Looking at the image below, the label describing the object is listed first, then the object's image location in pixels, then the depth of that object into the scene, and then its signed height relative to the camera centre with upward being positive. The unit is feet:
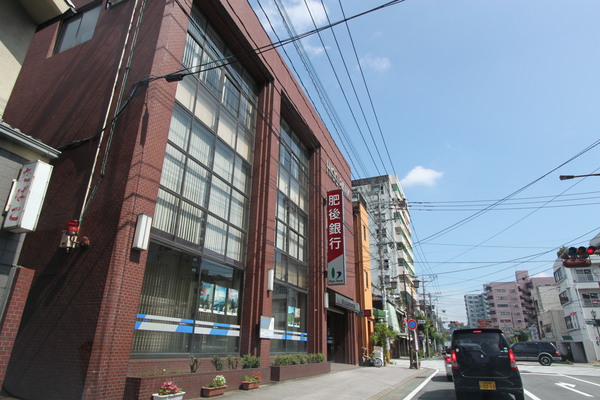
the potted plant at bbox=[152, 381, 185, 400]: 26.71 -4.40
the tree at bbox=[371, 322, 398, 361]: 93.30 -0.35
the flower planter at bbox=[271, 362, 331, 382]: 45.71 -5.05
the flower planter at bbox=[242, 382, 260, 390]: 37.70 -5.31
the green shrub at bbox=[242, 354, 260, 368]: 41.22 -3.12
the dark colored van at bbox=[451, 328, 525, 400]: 28.02 -2.30
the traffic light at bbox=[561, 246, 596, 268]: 38.85 +8.93
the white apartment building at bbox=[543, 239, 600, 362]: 147.74 +10.59
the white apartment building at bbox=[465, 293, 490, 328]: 537.77 +43.65
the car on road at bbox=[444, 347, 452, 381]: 52.08 -4.71
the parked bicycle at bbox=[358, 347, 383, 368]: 82.69 -6.07
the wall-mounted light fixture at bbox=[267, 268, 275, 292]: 48.83 +7.12
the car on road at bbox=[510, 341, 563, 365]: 88.89 -3.73
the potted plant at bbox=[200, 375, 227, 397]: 31.83 -4.76
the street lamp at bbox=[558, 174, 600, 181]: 36.34 +15.70
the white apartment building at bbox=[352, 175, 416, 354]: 166.09 +48.59
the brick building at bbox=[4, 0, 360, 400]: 27.91 +13.24
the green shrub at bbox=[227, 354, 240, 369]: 38.68 -3.03
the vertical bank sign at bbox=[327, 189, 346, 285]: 69.82 +18.47
